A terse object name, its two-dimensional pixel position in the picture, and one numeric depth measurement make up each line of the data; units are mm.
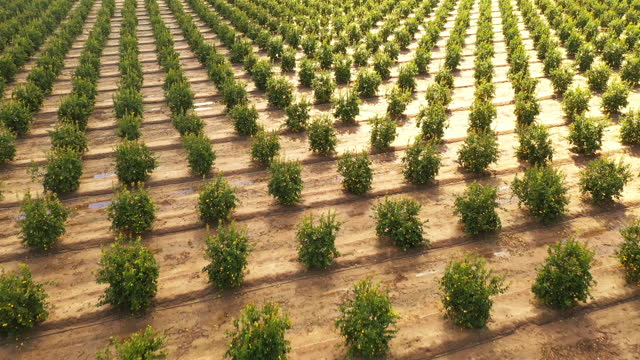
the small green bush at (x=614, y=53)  17172
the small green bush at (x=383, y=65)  17000
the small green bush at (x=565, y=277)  7203
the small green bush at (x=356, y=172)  10453
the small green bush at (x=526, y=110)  13188
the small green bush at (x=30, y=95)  14188
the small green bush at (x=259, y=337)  6086
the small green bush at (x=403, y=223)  8812
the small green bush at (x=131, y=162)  10688
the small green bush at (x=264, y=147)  11594
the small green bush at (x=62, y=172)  10281
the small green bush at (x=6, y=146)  11484
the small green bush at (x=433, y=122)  12320
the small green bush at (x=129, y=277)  7309
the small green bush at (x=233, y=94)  14414
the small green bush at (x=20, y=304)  6871
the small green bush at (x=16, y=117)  12648
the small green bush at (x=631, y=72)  15516
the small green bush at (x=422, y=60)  17281
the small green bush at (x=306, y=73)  16453
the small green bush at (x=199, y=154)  11016
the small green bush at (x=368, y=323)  6488
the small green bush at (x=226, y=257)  7746
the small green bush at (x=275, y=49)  18875
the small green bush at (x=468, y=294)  6926
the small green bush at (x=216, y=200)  9453
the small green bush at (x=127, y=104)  13742
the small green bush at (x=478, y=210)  8969
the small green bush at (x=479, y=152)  10969
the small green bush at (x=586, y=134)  11508
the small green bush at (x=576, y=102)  13352
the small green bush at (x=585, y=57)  17062
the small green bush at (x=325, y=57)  18172
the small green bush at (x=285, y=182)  9969
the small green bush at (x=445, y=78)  15719
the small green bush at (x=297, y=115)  13258
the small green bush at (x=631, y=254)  7938
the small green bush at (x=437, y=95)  14147
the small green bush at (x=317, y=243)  8188
